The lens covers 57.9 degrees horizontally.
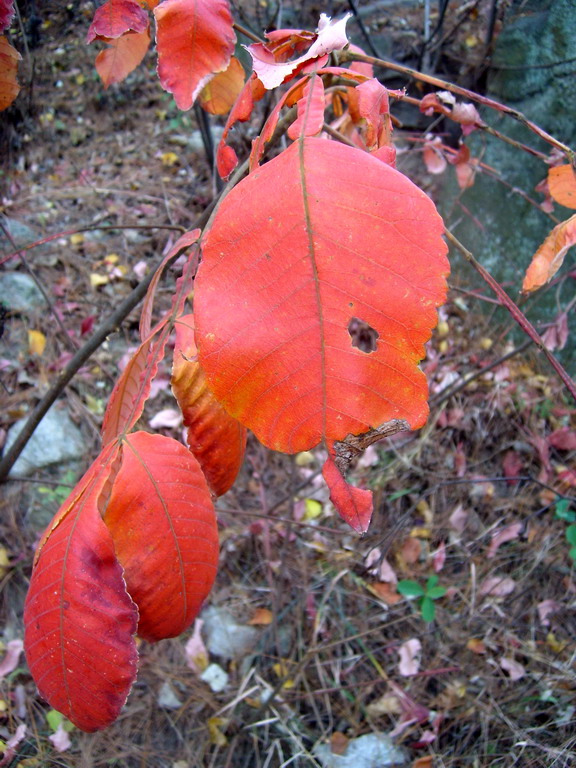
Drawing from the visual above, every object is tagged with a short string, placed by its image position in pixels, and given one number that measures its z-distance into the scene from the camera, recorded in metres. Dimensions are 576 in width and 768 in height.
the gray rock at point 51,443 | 1.68
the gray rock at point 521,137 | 1.78
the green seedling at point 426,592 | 1.42
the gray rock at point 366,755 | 1.29
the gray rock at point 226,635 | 1.51
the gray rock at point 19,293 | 2.00
